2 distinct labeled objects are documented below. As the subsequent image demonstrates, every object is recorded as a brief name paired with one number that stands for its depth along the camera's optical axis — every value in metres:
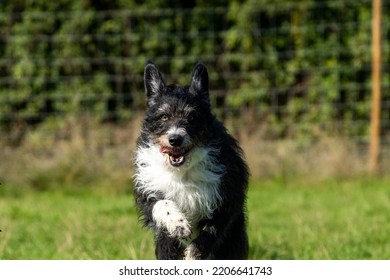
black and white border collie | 10.22
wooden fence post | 25.23
